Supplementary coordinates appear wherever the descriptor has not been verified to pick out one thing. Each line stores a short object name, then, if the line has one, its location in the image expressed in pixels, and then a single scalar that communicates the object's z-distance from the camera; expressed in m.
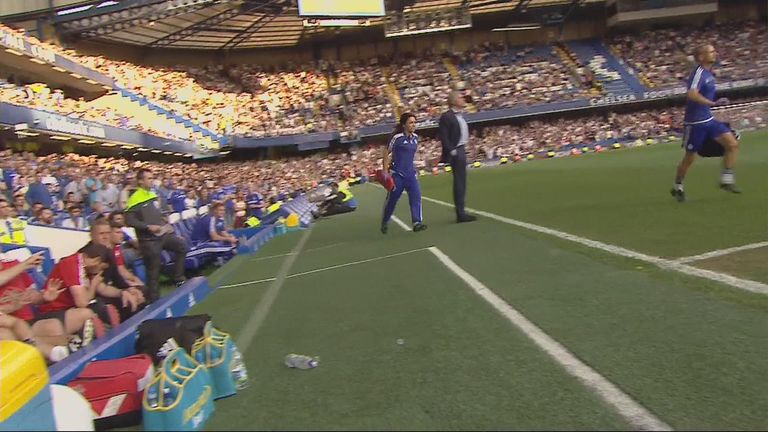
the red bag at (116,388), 2.86
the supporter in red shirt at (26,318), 3.84
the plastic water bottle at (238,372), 3.17
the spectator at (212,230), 9.91
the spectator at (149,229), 7.18
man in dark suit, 8.38
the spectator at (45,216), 10.33
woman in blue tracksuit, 8.61
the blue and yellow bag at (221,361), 3.05
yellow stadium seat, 2.47
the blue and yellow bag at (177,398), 2.50
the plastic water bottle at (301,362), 3.31
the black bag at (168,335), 3.40
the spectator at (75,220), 10.98
